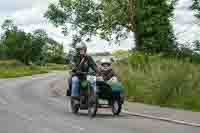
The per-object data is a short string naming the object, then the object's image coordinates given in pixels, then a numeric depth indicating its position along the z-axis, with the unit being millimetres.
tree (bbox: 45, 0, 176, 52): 36319
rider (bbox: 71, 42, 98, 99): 11875
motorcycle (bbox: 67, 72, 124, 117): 11253
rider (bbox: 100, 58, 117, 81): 11413
